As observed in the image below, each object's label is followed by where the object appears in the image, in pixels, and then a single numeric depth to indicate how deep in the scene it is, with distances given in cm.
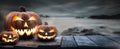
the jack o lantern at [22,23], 157
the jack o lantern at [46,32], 150
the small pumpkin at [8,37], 138
